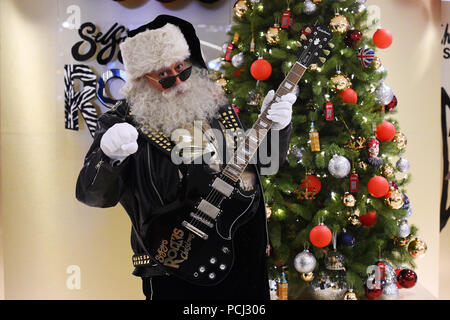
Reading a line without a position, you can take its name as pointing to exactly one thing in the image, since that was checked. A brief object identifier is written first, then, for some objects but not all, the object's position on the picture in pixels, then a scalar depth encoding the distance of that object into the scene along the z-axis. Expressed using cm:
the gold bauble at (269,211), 271
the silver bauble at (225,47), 303
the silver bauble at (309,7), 270
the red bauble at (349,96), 268
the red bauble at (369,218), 286
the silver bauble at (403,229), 286
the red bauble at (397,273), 295
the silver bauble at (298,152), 274
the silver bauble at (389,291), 283
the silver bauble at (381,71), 283
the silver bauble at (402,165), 294
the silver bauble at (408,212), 288
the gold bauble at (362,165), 275
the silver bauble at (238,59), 287
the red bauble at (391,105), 297
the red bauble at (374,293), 280
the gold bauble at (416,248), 290
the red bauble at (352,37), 269
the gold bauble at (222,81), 293
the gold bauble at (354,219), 276
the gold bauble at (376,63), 276
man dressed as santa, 185
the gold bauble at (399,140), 288
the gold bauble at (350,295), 277
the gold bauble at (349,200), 266
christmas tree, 269
